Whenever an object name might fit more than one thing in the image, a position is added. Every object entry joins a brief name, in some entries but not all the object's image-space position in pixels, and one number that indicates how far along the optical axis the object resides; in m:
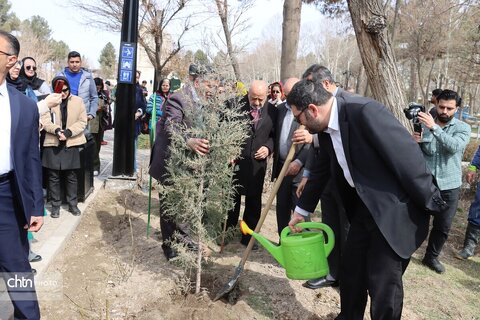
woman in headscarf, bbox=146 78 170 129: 6.30
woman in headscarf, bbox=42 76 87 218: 4.66
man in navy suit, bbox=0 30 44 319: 2.32
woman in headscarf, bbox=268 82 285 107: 4.80
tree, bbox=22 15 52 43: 50.87
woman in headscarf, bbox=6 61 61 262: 2.98
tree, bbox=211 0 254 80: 10.81
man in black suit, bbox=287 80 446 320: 2.16
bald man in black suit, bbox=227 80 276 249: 4.10
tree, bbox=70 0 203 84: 12.16
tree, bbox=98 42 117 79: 59.56
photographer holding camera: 3.97
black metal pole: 5.99
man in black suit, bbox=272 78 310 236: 3.98
